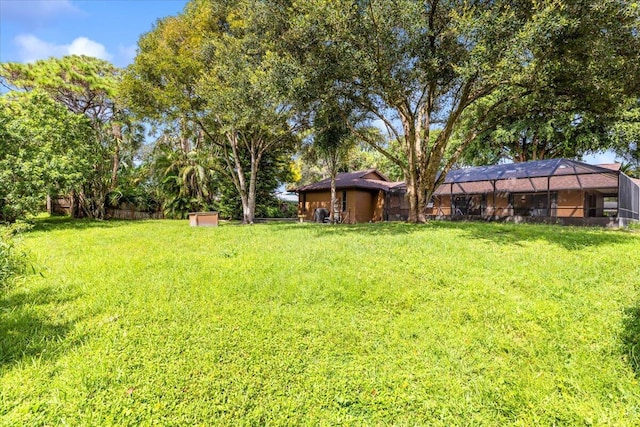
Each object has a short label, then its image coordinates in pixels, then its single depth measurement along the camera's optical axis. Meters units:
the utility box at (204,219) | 12.99
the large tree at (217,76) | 10.06
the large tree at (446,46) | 6.54
